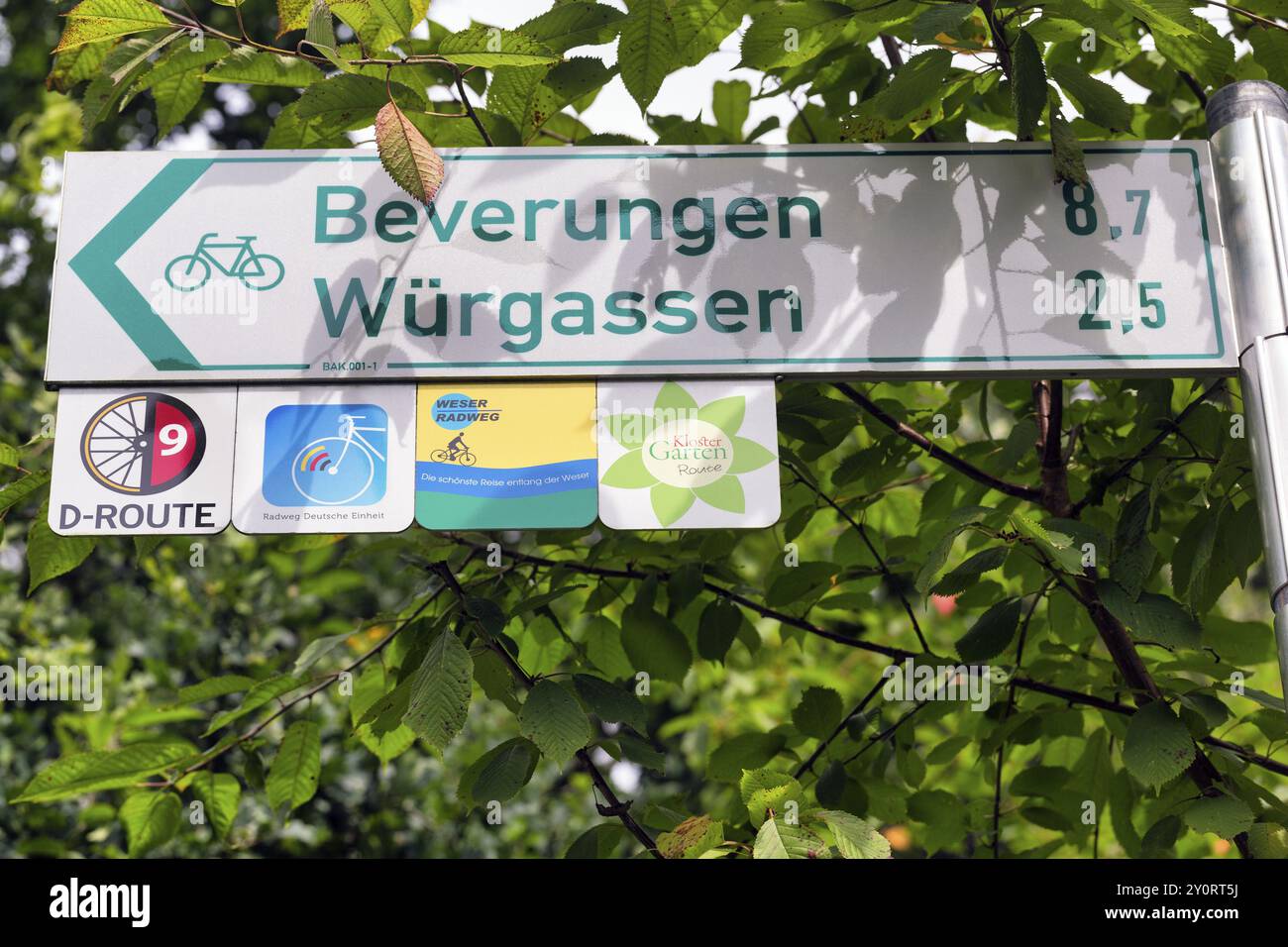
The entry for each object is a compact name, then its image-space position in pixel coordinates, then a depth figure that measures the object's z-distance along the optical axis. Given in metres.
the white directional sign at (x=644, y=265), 1.33
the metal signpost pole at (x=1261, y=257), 1.21
